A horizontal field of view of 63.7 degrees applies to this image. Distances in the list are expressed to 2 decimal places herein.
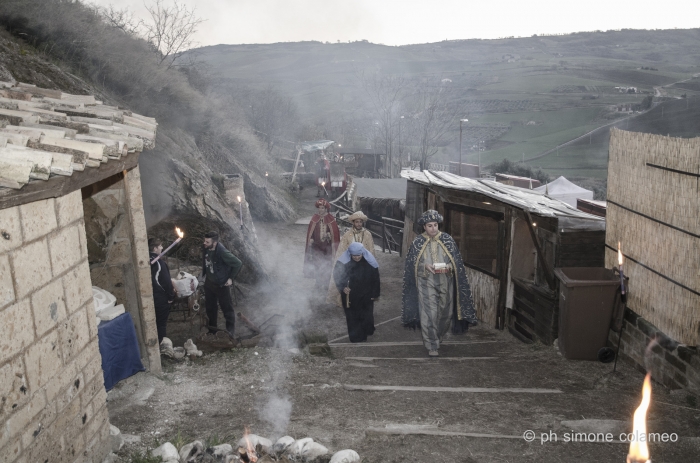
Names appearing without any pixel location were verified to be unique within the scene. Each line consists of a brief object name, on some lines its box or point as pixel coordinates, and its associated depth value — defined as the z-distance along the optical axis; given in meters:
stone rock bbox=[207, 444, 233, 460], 4.32
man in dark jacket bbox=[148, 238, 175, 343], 7.65
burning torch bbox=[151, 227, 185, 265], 7.58
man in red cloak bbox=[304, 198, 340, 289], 11.06
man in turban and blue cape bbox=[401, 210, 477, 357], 7.83
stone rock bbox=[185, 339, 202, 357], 7.23
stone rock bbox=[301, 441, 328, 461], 4.40
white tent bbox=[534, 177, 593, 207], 18.88
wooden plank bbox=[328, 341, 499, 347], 8.46
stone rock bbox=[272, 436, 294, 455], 4.46
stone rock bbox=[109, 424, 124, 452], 4.66
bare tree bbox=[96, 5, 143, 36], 19.08
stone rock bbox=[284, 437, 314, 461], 4.41
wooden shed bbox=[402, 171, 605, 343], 7.42
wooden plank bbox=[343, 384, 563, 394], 6.07
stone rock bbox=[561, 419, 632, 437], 4.93
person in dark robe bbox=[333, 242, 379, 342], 8.54
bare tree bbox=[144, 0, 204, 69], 23.23
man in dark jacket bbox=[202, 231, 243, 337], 8.42
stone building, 3.23
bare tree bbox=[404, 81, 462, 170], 47.66
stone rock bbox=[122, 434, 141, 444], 4.81
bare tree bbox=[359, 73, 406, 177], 49.70
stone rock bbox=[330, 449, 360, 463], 4.30
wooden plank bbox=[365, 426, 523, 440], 4.92
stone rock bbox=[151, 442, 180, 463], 4.27
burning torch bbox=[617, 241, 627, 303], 5.99
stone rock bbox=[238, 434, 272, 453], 4.42
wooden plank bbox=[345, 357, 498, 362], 7.51
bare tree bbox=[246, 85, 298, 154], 46.00
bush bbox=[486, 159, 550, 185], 41.35
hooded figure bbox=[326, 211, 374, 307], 9.45
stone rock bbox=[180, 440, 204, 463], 4.27
